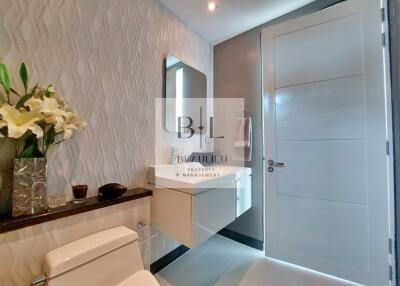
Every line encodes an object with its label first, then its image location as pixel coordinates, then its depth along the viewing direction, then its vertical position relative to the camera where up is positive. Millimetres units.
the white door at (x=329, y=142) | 1497 +37
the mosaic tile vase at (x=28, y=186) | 896 -170
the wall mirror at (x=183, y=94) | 1816 +533
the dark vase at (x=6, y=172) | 938 -112
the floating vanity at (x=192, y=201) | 1317 -391
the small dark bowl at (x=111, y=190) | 1242 -264
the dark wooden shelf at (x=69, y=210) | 833 -312
